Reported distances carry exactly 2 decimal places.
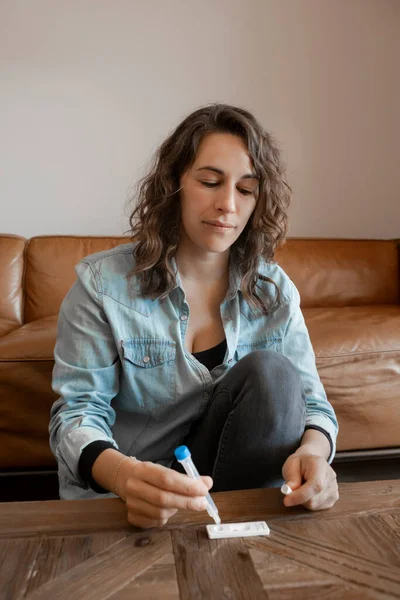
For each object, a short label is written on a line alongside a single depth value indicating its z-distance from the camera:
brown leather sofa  1.49
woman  0.94
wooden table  0.53
